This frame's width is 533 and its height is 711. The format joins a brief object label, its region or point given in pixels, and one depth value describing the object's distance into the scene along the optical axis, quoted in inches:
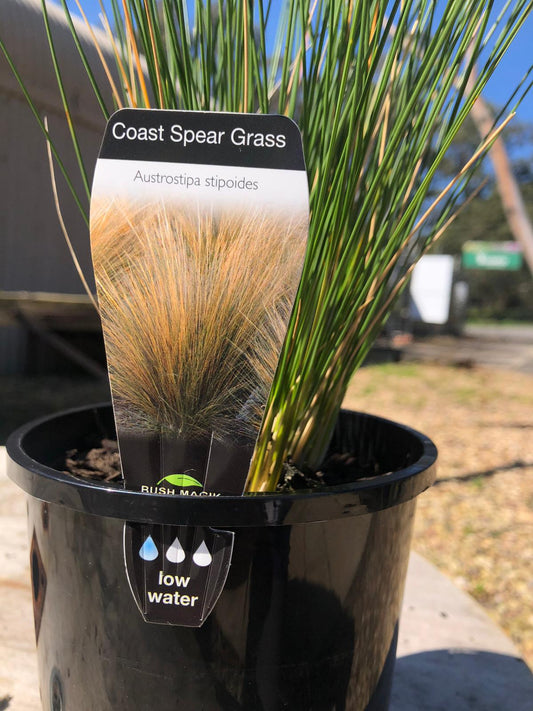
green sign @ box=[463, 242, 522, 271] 601.3
